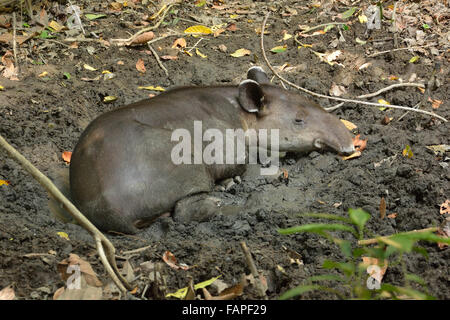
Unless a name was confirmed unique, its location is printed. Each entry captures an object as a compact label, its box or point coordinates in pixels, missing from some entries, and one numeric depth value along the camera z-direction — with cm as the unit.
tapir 470
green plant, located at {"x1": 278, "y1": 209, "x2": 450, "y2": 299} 216
